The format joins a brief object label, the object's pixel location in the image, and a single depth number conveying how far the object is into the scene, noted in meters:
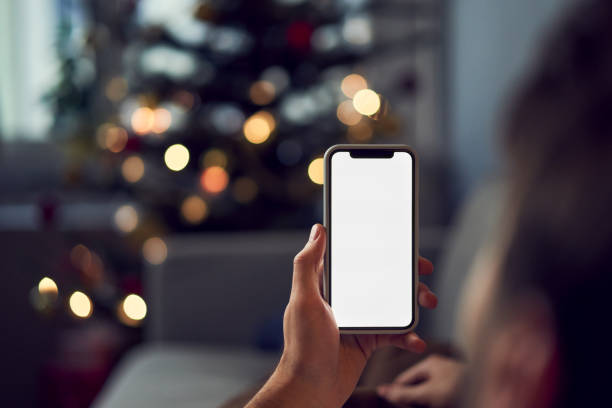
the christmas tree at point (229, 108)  1.55
